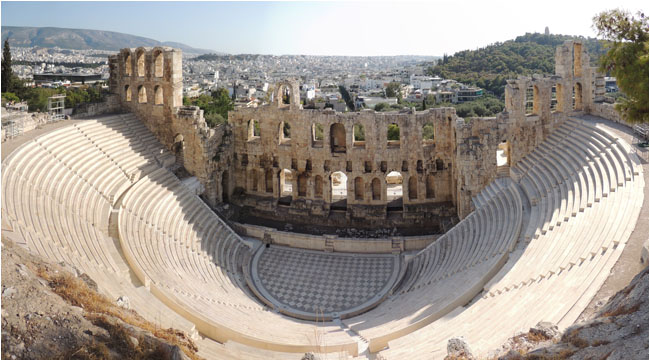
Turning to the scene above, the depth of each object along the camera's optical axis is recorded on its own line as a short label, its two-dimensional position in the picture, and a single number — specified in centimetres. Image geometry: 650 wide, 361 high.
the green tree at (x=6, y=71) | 4484
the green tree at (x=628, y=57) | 1091
